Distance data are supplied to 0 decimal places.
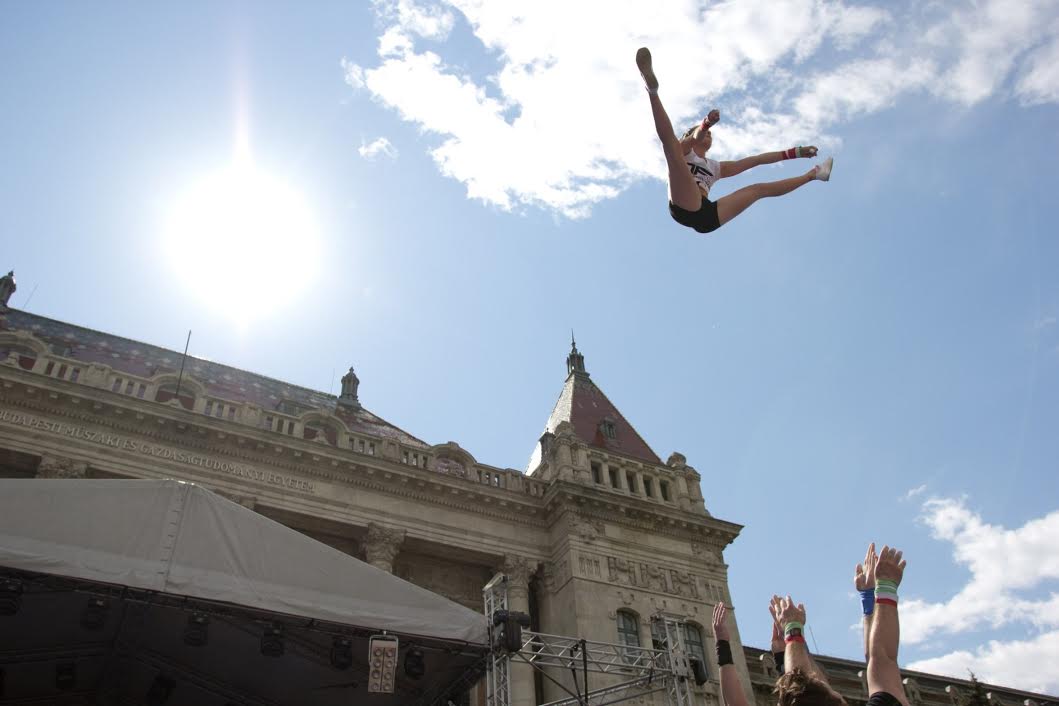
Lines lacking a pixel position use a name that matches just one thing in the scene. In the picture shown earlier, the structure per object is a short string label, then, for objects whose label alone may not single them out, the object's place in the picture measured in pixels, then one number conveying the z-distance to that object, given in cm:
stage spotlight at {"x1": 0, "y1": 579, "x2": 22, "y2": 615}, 1007
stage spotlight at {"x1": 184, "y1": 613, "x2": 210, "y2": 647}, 1128
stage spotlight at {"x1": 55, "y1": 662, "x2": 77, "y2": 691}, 1259
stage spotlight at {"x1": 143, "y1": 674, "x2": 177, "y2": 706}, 1336
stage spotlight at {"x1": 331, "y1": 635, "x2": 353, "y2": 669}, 1206
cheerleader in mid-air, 812
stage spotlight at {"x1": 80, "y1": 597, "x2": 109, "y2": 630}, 1112
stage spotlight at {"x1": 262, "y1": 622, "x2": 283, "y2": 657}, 1159
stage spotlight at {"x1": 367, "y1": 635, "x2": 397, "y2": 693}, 1137
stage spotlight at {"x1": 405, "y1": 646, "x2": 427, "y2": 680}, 1257
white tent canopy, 1030
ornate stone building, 2159
